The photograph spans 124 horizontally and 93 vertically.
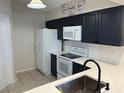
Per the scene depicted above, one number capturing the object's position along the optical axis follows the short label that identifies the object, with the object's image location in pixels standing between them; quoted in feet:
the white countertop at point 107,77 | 4.32
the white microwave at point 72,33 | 9.25
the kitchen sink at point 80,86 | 5.12
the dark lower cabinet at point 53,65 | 11.98
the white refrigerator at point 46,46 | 12.38
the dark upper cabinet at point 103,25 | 6.50
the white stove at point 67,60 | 9.44
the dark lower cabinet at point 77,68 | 8.20
